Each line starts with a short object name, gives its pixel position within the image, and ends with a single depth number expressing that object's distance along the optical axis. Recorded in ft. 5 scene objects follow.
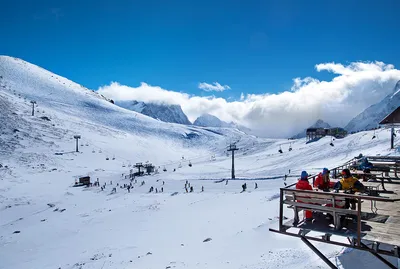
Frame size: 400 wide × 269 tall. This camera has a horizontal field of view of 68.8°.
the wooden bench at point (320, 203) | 23.34
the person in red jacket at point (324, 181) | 33.94
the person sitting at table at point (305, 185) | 27.35
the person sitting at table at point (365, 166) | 48.93
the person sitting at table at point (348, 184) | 30.66
